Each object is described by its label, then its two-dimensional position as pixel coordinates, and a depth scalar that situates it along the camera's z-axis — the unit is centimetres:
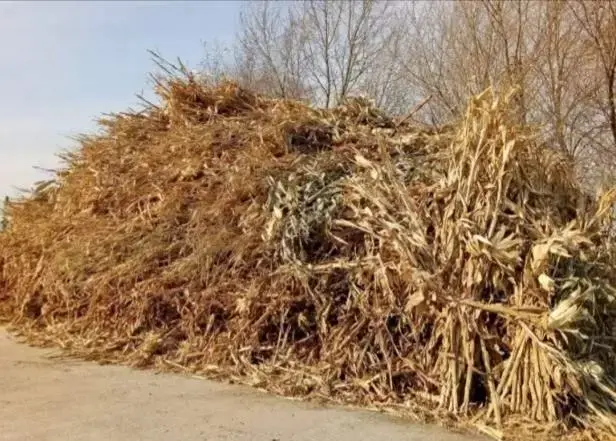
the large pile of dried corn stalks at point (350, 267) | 488
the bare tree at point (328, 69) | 2142
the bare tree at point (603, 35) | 1202
